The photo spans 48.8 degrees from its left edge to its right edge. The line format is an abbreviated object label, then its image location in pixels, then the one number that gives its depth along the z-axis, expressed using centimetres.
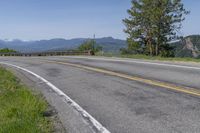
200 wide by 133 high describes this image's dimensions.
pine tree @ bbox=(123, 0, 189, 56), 3298
